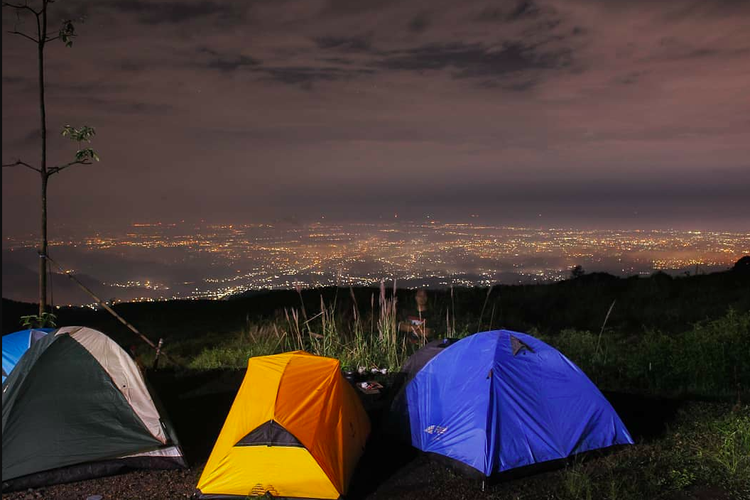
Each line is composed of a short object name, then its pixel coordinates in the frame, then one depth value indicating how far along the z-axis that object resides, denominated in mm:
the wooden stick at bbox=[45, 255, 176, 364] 9602
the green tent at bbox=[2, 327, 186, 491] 6293
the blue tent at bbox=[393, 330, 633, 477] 6324
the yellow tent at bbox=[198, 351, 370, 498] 5797
